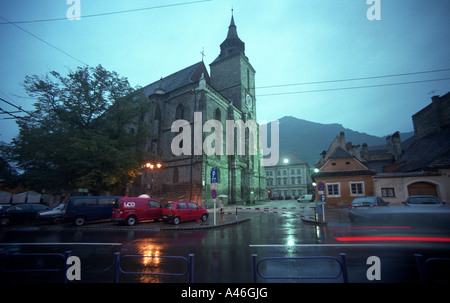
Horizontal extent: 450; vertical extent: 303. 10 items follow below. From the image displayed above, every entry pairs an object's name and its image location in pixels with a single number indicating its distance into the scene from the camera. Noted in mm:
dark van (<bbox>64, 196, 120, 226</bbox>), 13133
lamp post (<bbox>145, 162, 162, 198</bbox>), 21406
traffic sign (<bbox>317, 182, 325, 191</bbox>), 12677
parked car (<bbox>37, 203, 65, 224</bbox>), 14344
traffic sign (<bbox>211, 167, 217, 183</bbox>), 13094
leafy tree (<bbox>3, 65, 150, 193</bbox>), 16203
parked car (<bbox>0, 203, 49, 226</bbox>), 14337
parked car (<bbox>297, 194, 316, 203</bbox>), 36406
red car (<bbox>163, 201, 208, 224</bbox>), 12977
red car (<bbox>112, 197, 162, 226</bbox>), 12672
